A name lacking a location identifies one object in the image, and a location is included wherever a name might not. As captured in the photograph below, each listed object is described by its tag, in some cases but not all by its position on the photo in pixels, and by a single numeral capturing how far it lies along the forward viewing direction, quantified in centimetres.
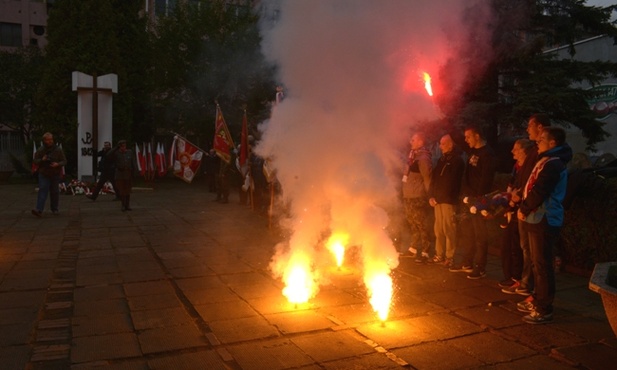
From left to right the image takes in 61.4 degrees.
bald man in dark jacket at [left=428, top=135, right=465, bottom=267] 724
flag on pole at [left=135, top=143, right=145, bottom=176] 2503
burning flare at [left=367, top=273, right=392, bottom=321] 527
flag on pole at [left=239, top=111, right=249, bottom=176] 1111
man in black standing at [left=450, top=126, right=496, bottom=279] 679
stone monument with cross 2083
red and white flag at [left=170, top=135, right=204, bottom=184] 1775
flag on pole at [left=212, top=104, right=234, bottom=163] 1304
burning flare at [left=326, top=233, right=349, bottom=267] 692
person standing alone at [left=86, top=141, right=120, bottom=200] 1532
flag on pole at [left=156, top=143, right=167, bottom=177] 2521
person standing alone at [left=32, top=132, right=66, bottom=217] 1192
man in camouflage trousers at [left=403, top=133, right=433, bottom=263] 767
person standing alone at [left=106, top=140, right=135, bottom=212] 1360
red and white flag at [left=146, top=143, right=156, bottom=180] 2543
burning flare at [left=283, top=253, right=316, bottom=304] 569
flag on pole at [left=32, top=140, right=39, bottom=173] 1203
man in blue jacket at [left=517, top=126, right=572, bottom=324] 502
